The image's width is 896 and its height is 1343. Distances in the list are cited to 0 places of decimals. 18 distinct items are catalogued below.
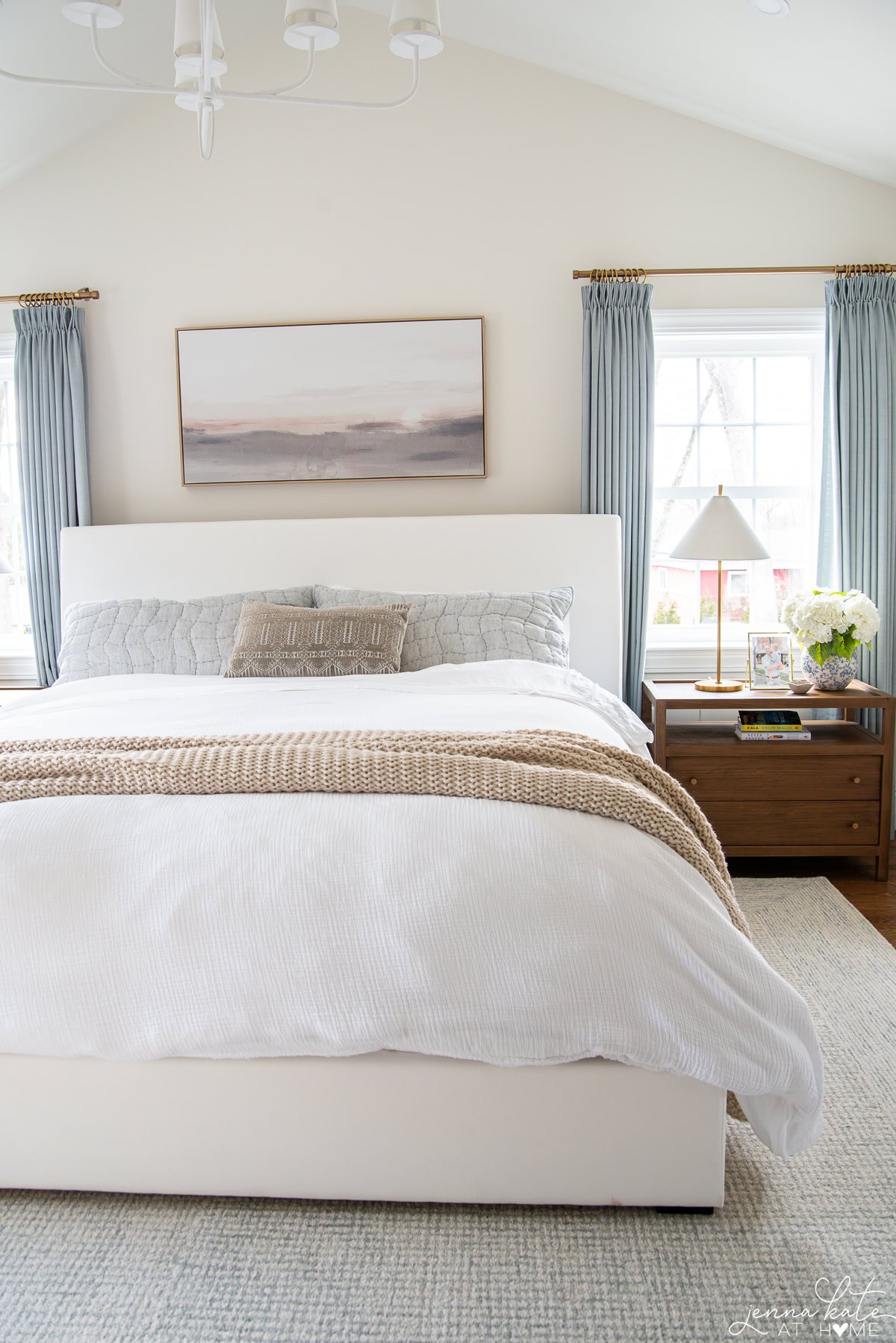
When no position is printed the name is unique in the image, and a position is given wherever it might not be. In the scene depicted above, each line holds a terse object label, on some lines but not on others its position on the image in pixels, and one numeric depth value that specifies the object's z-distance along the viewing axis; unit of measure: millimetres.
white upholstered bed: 1602
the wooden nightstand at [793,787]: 3316
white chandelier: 1859
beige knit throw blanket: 1742
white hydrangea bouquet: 3334
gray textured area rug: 1451
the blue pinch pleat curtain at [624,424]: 3693
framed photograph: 3566
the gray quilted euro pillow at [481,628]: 3189
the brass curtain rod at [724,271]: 3645
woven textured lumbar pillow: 3072
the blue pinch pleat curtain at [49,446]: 3846
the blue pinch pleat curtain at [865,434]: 3645
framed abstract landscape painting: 3803
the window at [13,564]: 4094
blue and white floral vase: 3436
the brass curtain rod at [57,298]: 3836
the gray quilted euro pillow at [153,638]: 3293
